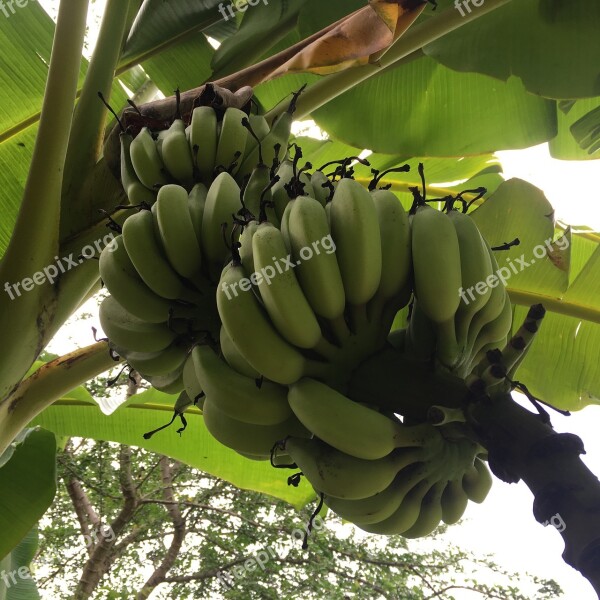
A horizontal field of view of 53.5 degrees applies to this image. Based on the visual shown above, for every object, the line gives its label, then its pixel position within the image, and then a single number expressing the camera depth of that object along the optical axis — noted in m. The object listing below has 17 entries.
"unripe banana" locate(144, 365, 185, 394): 0.94
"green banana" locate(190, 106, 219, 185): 0.91
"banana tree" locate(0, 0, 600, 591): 0.66
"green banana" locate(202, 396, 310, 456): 0.72
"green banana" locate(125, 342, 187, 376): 0.87
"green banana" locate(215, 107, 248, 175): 0.91
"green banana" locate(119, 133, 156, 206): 0.93
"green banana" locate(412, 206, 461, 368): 0.64
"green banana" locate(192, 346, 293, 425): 0.66
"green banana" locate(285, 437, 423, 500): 0.63
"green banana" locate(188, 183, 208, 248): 0.80
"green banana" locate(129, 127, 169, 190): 0.90
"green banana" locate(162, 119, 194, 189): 0.89
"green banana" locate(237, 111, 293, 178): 0.94
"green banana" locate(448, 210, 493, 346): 0.68
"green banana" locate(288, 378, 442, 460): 0.60
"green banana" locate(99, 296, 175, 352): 0.84
